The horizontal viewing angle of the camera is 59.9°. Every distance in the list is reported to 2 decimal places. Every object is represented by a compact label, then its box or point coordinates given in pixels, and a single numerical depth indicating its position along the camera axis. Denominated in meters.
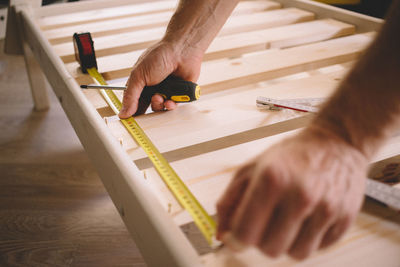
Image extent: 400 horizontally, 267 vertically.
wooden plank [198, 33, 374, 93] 1.02
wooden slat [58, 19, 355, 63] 1.22
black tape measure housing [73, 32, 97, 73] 1.03
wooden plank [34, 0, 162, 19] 1.66
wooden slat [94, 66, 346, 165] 0.74
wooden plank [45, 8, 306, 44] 1.42
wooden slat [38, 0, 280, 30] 1.55
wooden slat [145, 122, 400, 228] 0.59
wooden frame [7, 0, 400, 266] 0.52
